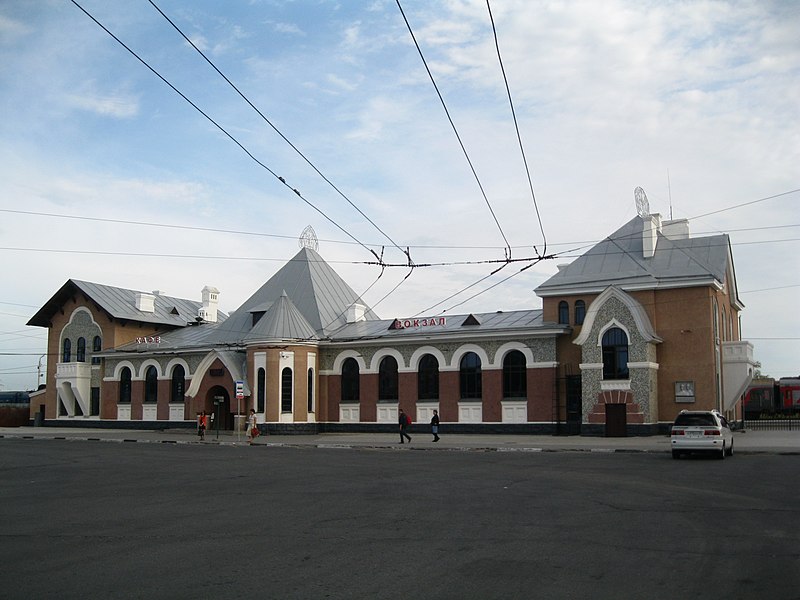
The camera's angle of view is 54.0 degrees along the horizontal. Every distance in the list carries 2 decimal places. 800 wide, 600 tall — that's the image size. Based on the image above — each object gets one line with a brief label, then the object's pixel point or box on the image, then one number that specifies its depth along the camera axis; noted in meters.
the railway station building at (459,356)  37.19
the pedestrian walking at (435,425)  34.97
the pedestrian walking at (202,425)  39.52
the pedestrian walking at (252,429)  35.94
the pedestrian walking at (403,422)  34.88
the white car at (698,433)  24.30
